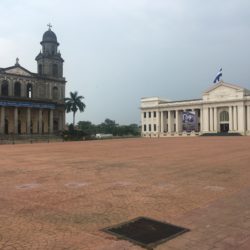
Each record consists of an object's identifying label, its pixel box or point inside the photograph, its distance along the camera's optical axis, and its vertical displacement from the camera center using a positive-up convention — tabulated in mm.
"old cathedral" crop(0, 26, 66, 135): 61094 +7663
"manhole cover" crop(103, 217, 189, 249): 5310 -1724
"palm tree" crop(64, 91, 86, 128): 71688 +6608
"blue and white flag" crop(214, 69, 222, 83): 82938 +14250
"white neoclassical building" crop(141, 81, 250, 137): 84188 +5429
